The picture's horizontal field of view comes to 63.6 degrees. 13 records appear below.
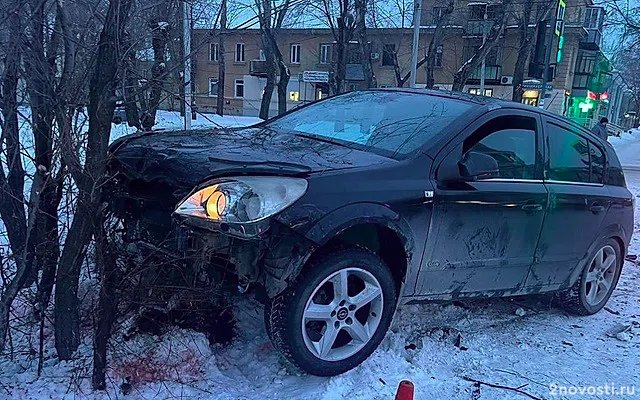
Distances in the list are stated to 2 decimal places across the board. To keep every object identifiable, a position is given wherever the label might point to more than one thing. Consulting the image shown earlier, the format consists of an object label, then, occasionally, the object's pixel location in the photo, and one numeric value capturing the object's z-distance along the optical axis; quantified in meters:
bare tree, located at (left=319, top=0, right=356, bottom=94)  20.19
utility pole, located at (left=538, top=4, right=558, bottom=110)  12.07
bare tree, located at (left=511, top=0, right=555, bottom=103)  18.35
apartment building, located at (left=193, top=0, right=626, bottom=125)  34.38
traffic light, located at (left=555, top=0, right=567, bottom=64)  12.92
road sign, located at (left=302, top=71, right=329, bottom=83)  36.44
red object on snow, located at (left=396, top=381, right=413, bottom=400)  2.41
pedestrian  16.17
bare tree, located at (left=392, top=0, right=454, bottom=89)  17.20
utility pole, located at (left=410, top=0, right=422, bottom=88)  15.50
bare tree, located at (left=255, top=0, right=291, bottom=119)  22.63
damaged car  2.57
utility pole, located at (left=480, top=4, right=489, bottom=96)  29.94
